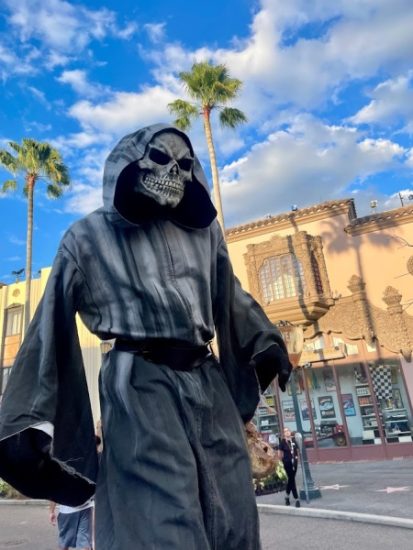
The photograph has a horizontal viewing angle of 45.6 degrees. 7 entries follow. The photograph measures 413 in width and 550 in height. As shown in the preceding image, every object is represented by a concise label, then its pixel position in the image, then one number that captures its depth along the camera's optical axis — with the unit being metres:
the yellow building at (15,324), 23.55
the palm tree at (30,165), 19.69
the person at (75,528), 5.78
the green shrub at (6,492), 15.06
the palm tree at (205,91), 16.83
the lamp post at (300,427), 10.46
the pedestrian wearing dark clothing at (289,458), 9.99
